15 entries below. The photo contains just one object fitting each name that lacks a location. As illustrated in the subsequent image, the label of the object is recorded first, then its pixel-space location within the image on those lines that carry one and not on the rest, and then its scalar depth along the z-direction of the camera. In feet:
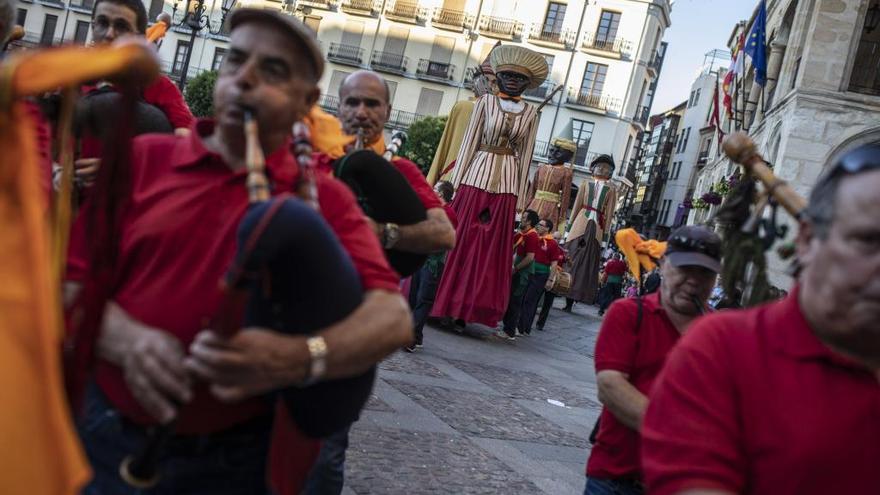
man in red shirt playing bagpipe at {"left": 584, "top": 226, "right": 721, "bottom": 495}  11.25
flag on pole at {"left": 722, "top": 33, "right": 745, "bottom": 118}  72.54
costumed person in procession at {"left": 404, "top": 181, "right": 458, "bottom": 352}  29.07
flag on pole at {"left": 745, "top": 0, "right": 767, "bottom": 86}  66.49
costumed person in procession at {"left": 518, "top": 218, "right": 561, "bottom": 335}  40.98
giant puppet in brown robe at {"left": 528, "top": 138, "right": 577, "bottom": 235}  47.55
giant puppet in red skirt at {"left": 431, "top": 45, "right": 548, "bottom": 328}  30.60
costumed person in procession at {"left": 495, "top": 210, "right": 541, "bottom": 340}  38.29
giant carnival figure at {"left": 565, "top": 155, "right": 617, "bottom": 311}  54.54
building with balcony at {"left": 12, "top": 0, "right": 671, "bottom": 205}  184.65
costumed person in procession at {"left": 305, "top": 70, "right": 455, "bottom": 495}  11.32
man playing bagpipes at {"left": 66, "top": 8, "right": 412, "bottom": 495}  5.89
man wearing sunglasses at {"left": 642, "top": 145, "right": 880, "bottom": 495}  5.85
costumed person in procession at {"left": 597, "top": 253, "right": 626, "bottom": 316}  65.87
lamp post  66.18
